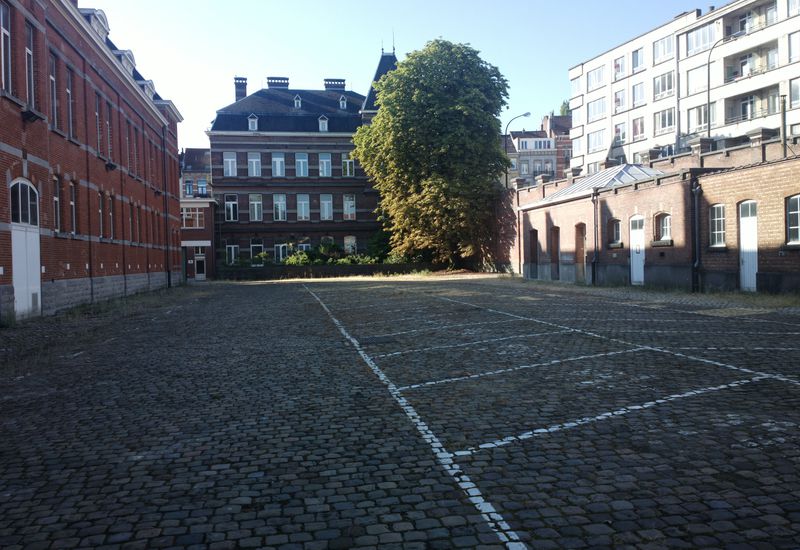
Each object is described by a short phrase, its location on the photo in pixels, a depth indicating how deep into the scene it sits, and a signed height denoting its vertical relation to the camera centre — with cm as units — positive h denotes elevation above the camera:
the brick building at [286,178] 6175 +792
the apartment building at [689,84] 4566 +1376
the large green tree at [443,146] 4347 +752
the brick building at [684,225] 2005 +114
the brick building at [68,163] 1792 +361
